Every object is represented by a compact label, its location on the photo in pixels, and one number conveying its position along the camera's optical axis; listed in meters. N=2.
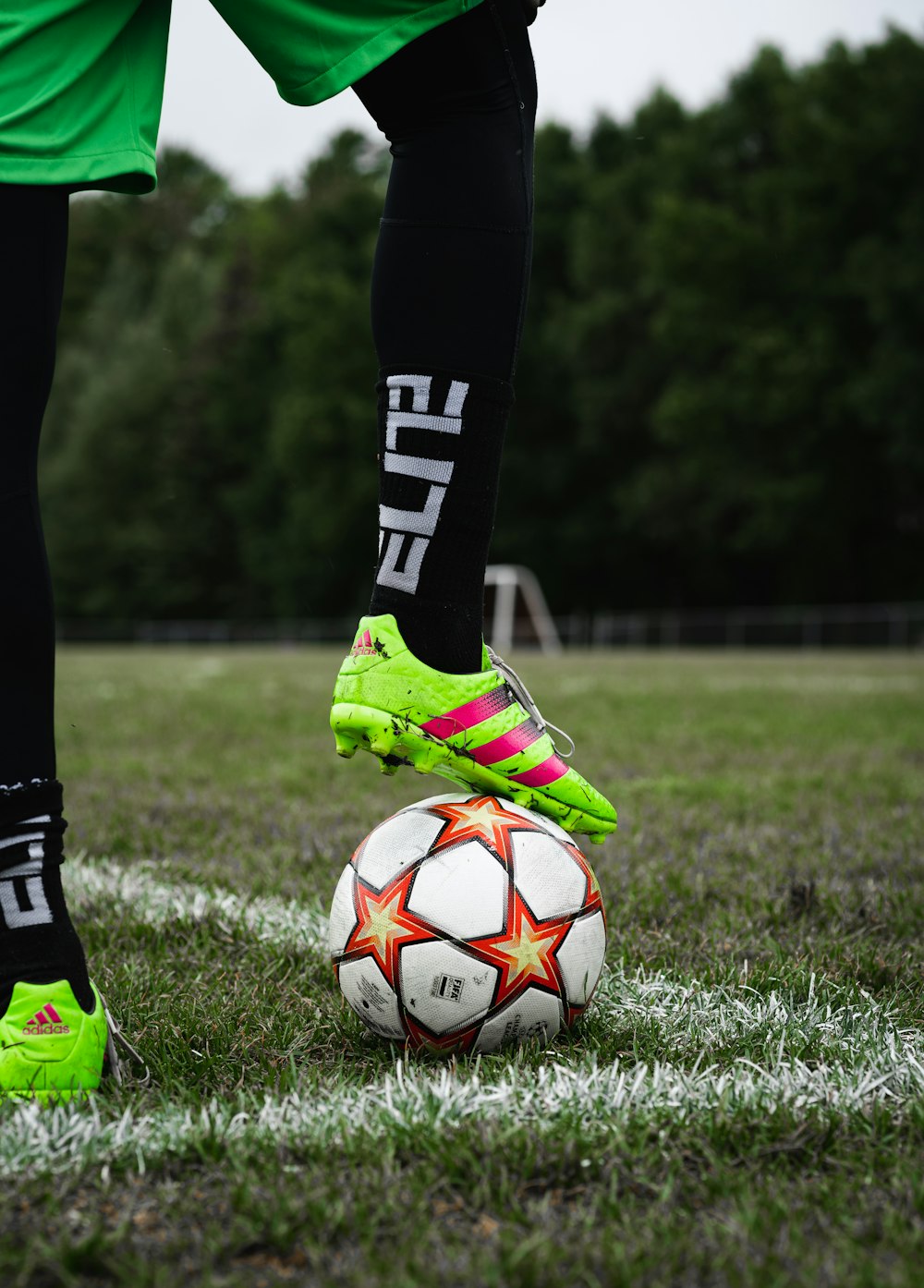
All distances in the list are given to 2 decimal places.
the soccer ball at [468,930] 1.96
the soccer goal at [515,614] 30.44
